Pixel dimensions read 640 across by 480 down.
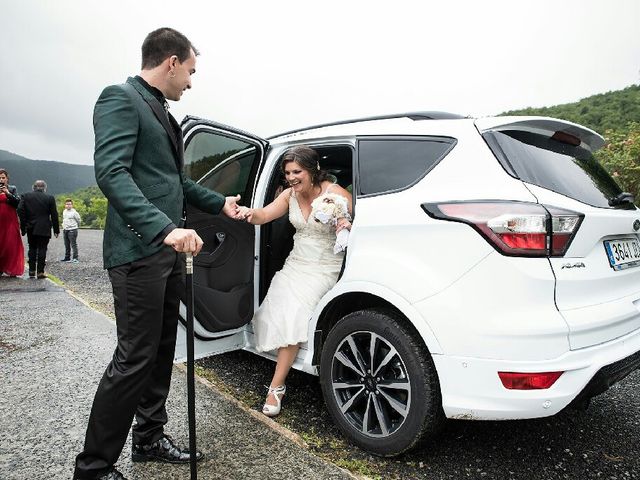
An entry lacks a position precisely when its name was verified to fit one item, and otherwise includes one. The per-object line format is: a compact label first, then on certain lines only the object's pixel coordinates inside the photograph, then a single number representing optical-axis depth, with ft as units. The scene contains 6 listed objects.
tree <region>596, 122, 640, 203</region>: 24.46
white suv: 6.50
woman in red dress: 26.66
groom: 6.24
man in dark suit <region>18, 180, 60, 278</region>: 27.97
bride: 9.70
